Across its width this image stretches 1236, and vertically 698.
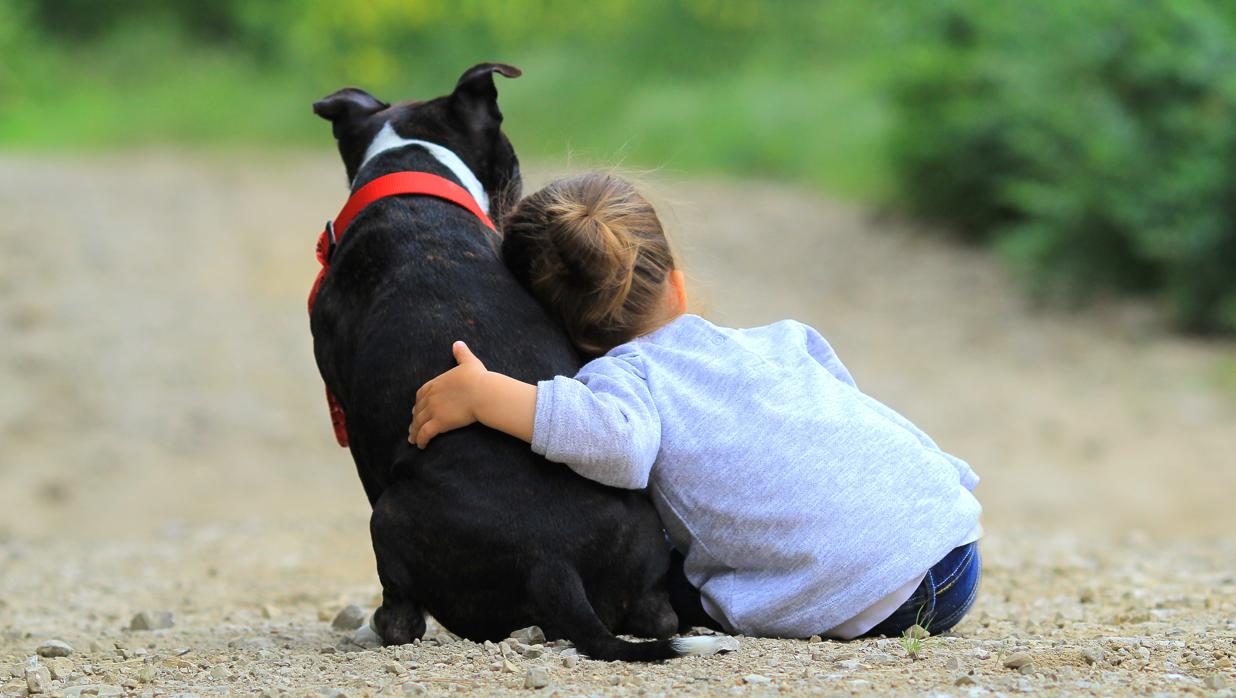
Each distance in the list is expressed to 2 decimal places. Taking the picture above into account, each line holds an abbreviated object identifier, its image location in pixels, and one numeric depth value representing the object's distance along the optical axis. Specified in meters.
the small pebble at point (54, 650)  7.07
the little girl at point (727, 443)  6.02
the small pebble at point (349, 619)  7.73
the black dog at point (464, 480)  5.99
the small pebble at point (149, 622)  8.30
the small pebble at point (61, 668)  6.20
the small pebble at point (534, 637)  6.10
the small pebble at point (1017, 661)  5.77
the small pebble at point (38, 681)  5.86
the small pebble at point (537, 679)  5.43
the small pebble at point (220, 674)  6.06
